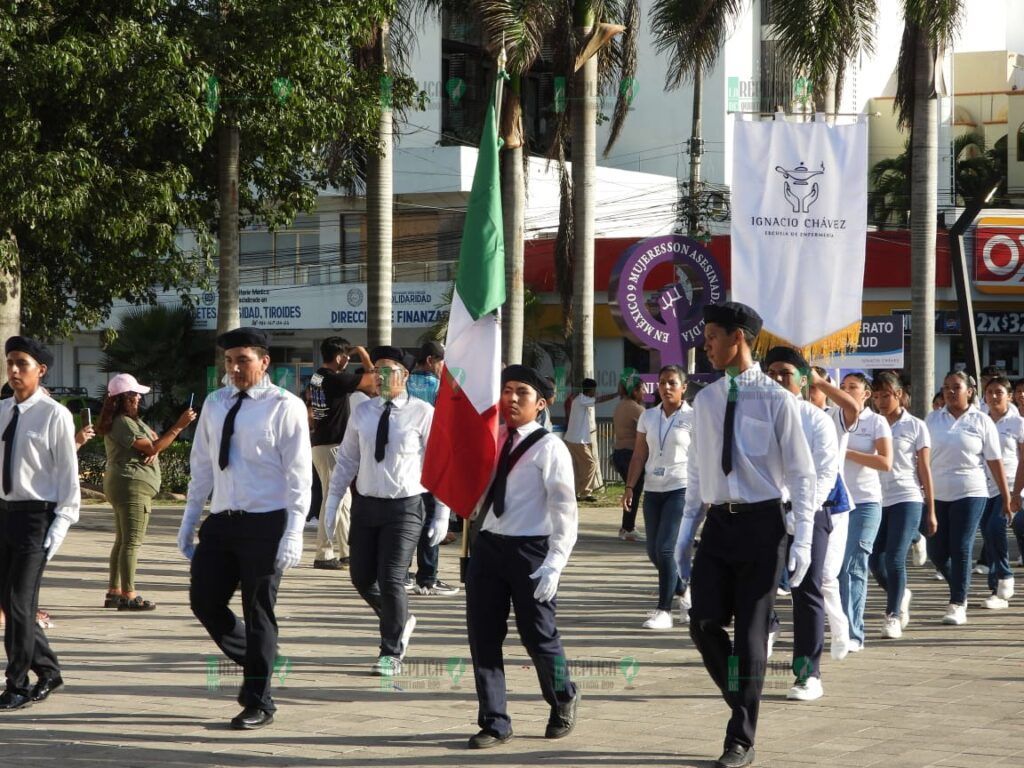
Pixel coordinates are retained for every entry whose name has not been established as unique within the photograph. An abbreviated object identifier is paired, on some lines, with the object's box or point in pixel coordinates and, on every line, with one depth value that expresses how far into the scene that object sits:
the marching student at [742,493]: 6.76
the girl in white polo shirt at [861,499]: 9.69
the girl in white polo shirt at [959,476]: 11.29
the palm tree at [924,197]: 21.06
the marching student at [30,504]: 7.70
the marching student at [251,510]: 7.25
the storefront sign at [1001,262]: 36.00
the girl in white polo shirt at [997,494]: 12.34
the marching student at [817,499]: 8.04
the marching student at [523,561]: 7.01
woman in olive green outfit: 11.39
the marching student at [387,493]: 8.88
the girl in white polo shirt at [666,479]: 10.97
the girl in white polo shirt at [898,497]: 10.45
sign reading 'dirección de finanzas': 42.84
